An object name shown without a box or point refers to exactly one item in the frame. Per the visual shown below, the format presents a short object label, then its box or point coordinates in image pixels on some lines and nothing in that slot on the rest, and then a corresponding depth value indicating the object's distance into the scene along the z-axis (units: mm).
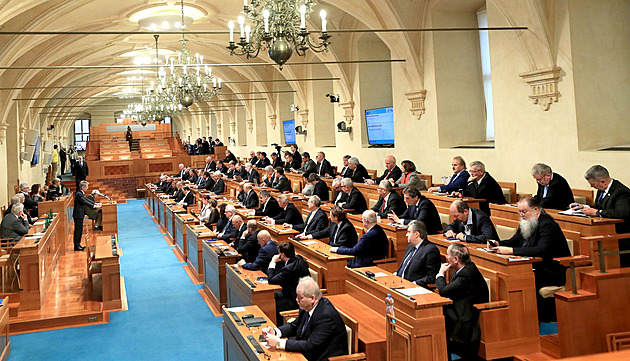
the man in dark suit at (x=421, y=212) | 6617
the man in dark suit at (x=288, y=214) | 8922
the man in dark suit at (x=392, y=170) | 9680
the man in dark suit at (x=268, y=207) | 10023
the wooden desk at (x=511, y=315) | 4492
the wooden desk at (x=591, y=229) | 5031
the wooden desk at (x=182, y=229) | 10559
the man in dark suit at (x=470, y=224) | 5543
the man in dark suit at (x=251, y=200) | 11781
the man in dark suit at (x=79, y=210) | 11625
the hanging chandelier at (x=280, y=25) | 5438
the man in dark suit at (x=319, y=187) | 10648
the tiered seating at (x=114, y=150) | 25078
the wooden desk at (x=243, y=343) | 3707
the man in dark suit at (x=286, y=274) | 5523
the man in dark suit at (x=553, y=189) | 6270
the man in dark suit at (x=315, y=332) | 3803
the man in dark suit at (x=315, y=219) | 7828
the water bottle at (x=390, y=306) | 4090
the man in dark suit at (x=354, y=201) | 8692
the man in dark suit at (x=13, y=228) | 8695
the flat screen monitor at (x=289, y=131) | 19906
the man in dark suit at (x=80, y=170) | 22017
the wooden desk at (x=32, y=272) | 7332
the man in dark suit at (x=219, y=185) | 15234
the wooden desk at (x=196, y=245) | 8680
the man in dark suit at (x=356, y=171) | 11016
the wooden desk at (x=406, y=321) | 3975
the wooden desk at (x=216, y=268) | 7148
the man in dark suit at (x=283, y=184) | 12797
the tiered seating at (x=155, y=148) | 26422
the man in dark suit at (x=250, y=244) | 7143
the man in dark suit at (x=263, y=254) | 6336
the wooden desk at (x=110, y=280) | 7395
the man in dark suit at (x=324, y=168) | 12869
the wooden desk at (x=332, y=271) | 5852
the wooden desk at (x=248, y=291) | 5410
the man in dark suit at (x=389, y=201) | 7680
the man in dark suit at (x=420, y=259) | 5086
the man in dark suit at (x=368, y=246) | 6176
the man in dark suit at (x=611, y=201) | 5270
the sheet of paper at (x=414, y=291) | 4254
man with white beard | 4852
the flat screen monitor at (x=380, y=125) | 12992
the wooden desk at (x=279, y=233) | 7596
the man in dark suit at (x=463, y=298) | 4441
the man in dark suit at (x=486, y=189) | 7180
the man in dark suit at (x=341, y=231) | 6754
